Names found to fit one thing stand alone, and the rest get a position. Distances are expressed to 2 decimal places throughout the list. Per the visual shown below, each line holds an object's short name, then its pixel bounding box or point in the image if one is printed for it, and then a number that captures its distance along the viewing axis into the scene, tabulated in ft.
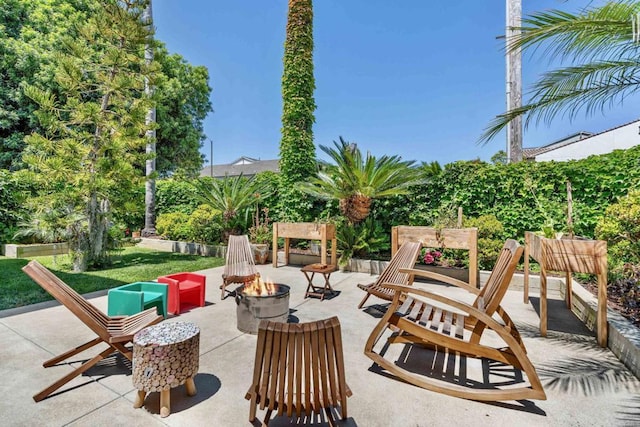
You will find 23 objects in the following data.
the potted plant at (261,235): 26.55
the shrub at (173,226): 34.73
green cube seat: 11.34
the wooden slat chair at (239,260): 16.79
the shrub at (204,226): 30.89
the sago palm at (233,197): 29.37
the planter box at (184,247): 30.35
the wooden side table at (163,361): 6.68
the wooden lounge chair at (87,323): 7.67
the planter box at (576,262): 10.48
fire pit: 11.24
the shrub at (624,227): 13.26
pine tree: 20.83
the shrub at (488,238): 19.89
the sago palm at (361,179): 22.67
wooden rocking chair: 7.41
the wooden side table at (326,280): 16.21
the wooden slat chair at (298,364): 5.96
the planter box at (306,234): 22.23
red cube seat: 13.65
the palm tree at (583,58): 11.24
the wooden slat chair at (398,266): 13.32
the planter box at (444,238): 18.12
